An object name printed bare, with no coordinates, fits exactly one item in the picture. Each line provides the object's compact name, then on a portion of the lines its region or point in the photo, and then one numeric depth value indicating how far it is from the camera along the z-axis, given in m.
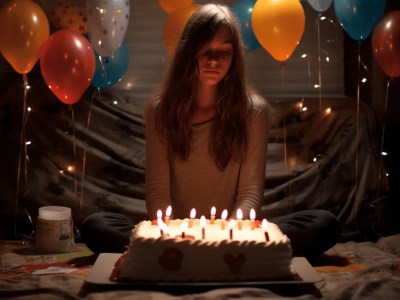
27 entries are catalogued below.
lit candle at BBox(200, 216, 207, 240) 2.01
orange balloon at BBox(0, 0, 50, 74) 2.93
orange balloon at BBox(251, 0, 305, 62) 2.99
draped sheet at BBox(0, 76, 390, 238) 3.39
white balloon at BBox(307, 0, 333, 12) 3.19
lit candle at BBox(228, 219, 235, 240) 2.00
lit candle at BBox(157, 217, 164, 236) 2.03
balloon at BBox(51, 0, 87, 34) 3.31
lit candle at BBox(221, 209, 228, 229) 2.24
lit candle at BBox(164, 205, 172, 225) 2.17
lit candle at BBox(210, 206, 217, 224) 2.22
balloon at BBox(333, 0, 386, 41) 3.06
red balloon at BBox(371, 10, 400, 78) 3.06
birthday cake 1.96
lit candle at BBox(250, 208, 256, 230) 2.15
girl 2.57
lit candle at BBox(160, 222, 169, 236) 2.03
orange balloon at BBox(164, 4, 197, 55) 3.22
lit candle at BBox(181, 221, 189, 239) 1.99
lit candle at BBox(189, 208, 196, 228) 2.17
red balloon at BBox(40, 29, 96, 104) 2.92
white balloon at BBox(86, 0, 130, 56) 3.02
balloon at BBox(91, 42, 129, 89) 3.37
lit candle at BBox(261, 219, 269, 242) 2.09
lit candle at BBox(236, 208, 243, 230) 2.21
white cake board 1.98
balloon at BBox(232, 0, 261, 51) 3.25
